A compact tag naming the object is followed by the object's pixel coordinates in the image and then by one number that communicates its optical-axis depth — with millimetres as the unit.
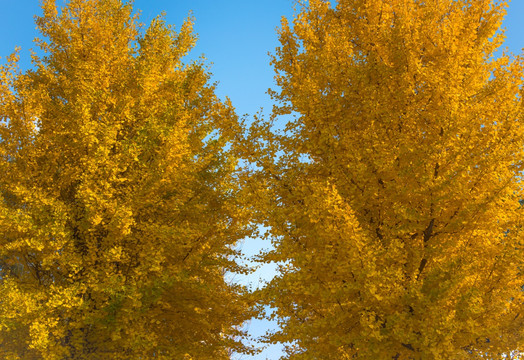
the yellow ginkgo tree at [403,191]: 7926
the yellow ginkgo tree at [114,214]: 10688
